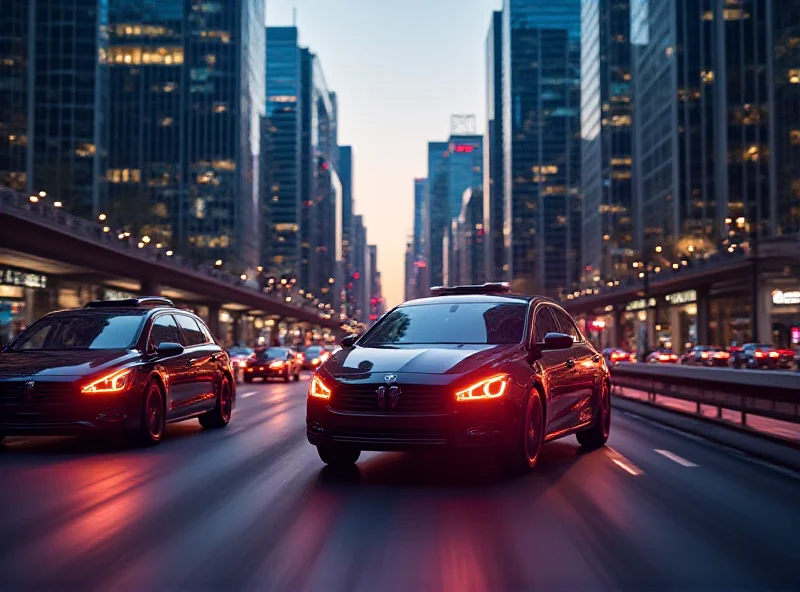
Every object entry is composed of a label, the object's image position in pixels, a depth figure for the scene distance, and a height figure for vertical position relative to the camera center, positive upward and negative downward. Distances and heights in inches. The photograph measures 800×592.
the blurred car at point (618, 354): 2514.3 -87.4
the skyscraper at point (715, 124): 4234.7 +841.9
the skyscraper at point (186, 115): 6161.4 +1244.9
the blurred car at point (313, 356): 2256.4 -81.2
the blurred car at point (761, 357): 2206.6 -83.7
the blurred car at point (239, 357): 2002.5 -80.3
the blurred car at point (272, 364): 1545.3 -68.2
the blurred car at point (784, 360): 2218.3 -89.2
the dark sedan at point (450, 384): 354.9 -23.2
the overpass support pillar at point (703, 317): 3567.9 +6.8
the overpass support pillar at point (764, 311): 3164.4 +24.4
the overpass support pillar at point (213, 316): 4010.8 +14.1
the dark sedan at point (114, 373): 458.3 -25.4
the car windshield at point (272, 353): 1576.0 -51.9
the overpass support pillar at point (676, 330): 4232.3 -45.4
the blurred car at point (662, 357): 2847.0 -106.4
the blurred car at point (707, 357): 2490.2 -93.3
